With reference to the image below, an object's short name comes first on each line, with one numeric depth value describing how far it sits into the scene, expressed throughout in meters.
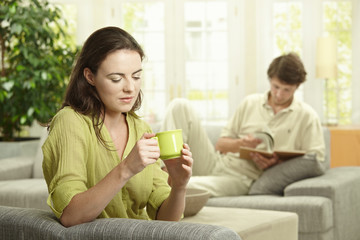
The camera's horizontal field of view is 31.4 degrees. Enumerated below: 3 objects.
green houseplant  5.29
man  3.98
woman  1.68
